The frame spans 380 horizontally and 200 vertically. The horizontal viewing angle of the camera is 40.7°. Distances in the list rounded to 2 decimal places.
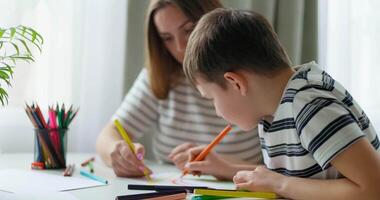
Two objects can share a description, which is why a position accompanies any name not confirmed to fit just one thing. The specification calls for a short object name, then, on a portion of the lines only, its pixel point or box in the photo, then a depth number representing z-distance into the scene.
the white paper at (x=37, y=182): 0.97
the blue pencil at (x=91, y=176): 1.07
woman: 1.36
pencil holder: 1.21
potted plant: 0.81
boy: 0.76
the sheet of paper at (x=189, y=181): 1.06
